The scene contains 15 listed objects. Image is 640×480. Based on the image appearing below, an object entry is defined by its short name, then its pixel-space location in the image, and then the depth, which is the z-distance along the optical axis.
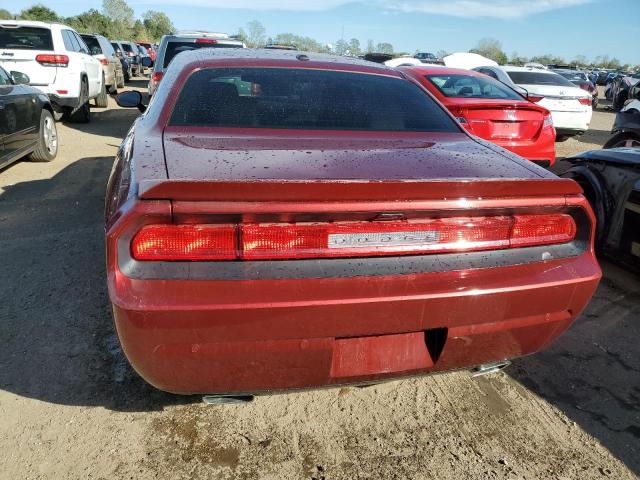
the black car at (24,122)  5.79
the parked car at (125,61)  21.17
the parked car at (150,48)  32.62
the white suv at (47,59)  8.94
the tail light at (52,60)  9.04
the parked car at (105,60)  13.30
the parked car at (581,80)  17.18
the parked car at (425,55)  37.12
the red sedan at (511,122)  6.39
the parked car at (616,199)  3.72
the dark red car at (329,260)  1.73
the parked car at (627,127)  6.57
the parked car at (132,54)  24.48
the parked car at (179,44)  9.15
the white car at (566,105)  10.16
